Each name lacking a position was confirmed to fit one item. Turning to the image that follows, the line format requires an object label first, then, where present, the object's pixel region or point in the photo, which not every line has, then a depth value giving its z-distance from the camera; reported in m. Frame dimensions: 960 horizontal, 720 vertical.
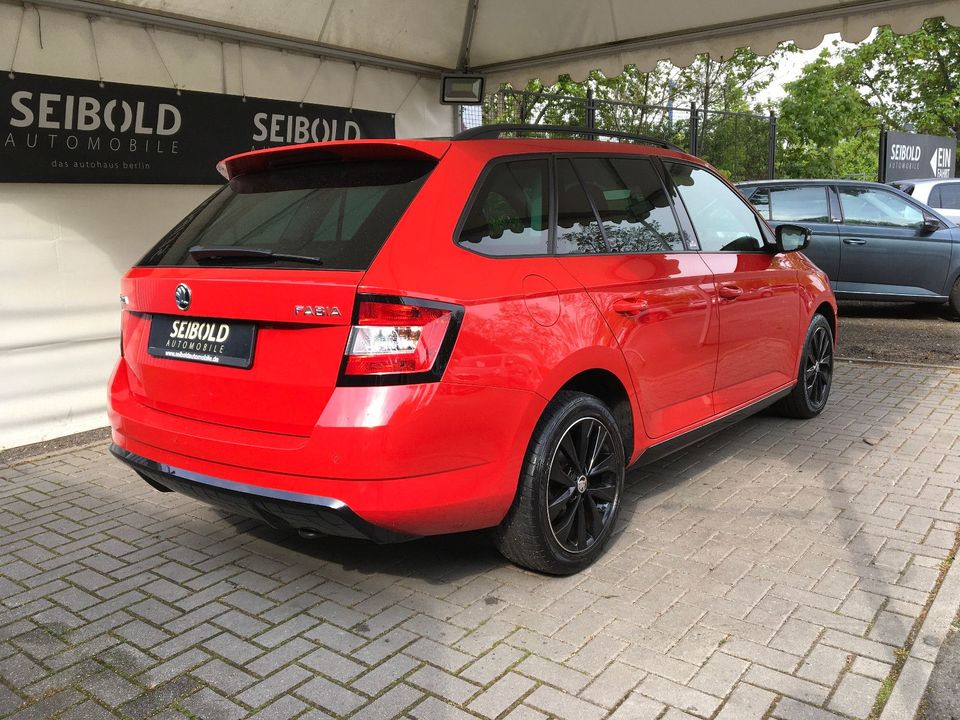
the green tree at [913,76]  33.09
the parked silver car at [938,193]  13.17
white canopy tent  5.71
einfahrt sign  19.67
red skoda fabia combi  2.97
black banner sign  5.62
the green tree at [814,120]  23.36
